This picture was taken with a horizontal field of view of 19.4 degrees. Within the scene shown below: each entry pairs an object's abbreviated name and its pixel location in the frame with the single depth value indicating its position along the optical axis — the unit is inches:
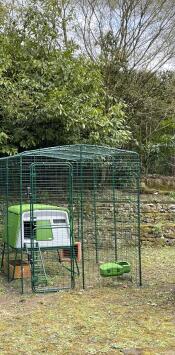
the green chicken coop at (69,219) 275.1
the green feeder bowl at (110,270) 276.8
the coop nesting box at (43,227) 273.9
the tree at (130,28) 512.4
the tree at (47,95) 400.5
